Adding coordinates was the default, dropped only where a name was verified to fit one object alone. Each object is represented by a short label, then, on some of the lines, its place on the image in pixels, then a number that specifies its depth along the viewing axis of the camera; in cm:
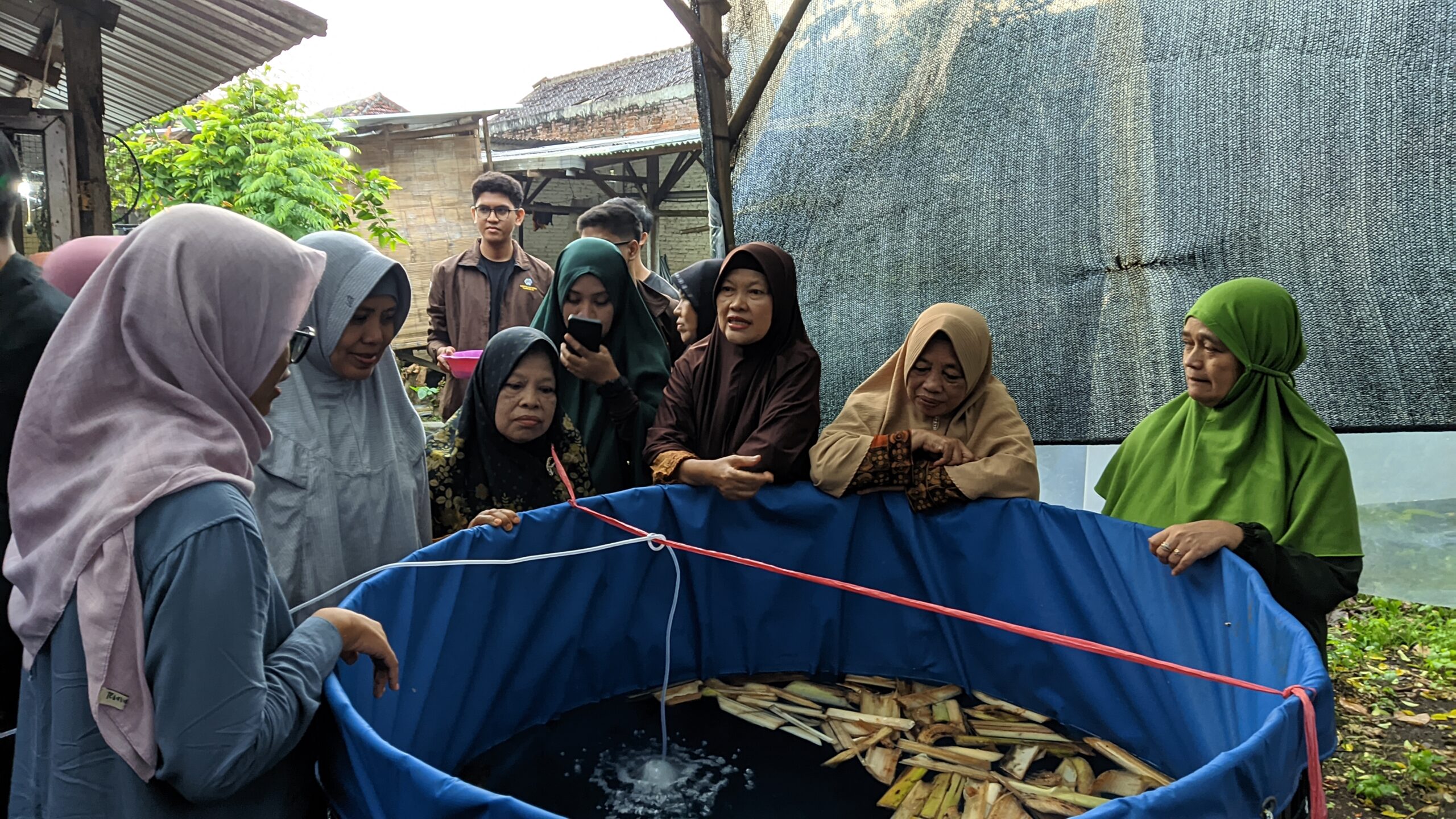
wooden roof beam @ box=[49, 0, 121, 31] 463
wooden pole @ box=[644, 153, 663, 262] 1235
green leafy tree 834
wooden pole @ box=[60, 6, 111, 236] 464
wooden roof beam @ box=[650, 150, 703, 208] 1199
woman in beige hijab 325
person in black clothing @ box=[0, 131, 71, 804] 204
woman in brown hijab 343
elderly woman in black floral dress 311
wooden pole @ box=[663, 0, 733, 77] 430
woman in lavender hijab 138
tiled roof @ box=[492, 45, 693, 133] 1791
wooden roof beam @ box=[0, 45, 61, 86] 496
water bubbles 272
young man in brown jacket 542
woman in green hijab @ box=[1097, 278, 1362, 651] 253
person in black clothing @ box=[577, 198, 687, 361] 481
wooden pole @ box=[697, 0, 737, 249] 462
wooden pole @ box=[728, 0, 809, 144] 430
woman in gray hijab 247
